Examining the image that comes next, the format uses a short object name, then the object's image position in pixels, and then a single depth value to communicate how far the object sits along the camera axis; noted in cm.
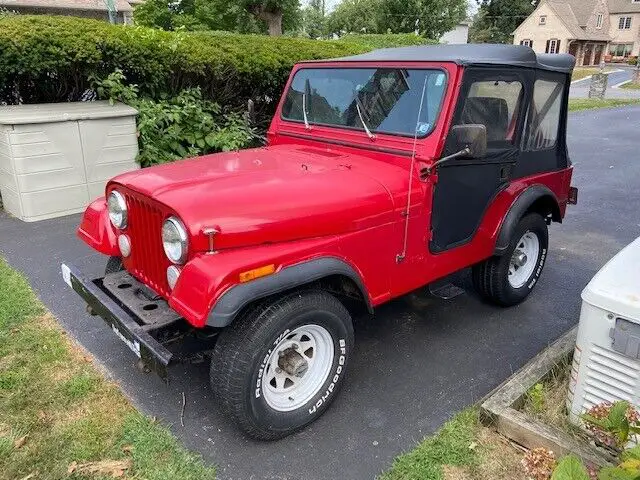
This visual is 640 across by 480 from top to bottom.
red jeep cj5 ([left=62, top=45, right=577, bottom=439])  244
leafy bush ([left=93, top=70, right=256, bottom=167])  652
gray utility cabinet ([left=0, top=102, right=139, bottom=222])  564
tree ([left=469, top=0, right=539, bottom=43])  5641
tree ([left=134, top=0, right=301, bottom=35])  2028
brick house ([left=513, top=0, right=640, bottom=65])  5234
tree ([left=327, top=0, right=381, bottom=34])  4134
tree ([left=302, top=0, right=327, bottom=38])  4672
